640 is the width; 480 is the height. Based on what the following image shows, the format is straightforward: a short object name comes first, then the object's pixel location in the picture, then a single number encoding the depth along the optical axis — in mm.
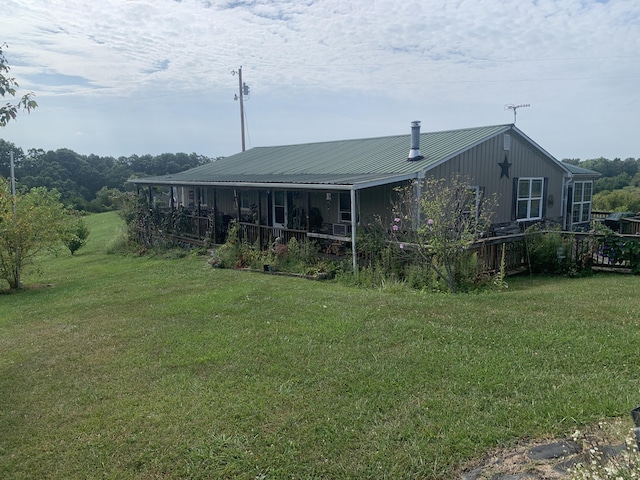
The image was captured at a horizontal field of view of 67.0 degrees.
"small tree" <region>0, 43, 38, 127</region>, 4754
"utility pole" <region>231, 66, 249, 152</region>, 35062
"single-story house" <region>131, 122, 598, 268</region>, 13609
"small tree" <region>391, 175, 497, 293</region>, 9318
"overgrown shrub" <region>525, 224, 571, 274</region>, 11289
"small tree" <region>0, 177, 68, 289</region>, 12445
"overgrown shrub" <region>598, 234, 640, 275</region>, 10703
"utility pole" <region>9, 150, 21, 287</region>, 12594
